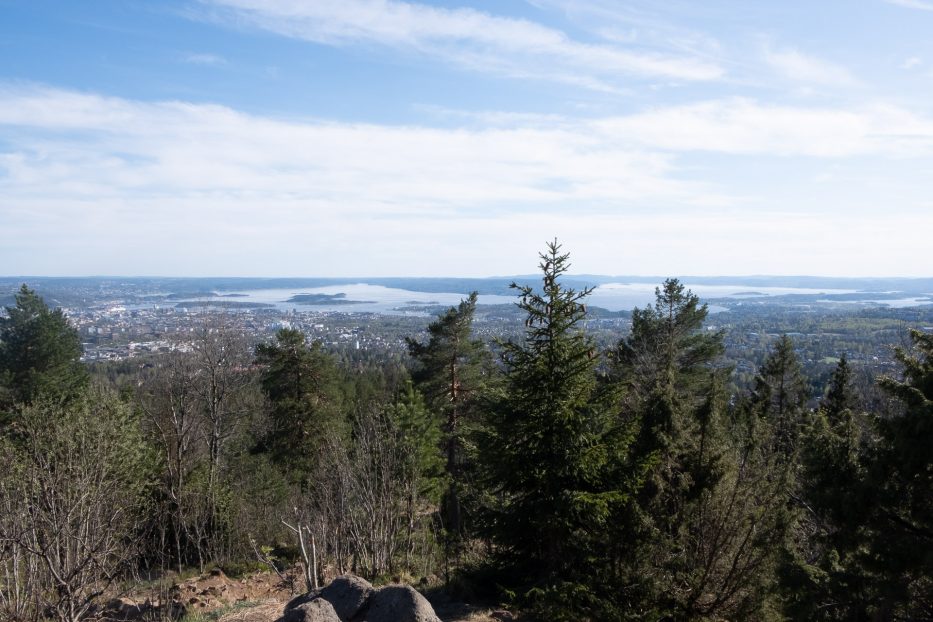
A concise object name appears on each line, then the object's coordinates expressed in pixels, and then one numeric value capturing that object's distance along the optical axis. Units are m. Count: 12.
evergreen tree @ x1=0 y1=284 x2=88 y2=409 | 22.27
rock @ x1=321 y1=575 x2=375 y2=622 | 7.21
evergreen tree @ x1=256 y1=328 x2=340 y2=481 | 21.33
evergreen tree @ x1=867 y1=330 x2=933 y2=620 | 6.56
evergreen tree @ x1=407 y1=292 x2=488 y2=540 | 21.95
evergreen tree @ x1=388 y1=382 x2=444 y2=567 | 14.61
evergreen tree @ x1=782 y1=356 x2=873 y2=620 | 7.36
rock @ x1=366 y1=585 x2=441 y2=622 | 6.75
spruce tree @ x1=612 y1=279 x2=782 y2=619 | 8.03
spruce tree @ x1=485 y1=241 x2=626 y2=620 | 8.96
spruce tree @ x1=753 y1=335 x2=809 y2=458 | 24.52
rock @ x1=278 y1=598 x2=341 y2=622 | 6.23
